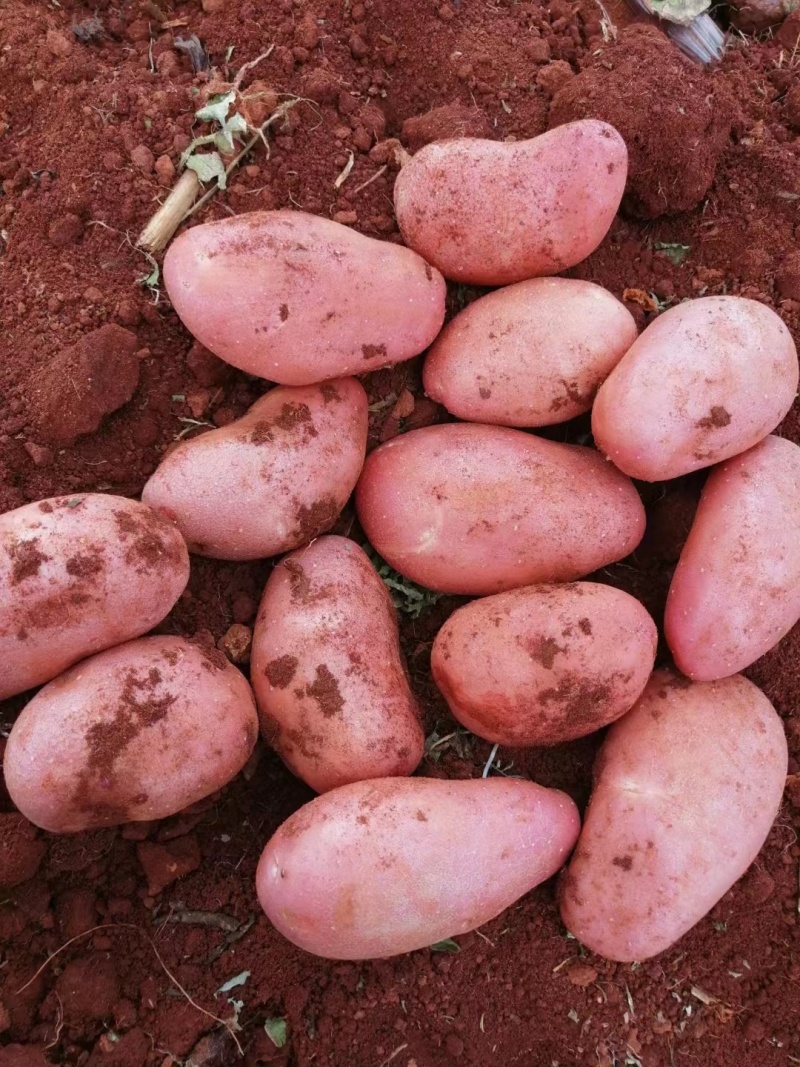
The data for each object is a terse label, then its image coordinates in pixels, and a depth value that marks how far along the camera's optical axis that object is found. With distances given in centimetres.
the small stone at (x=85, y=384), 41
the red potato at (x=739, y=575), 42
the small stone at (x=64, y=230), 43
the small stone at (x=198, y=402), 44
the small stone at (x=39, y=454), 42
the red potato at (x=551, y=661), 40
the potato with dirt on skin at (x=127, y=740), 37
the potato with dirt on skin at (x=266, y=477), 41
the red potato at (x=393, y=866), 37
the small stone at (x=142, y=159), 43
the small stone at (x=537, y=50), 47
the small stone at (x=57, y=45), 45
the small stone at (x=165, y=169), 43
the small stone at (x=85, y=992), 40
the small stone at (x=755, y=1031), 44
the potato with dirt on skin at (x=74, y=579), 37
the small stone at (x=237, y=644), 43
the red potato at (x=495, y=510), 43
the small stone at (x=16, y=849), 39
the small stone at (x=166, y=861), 41
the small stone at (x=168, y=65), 45
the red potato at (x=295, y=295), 40
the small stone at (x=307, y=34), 45
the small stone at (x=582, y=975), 44
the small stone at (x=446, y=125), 45
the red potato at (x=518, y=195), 42
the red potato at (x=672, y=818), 41
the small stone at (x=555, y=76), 46
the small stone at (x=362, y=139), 45
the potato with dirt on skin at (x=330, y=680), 41
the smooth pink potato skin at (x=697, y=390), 41
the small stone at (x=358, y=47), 46
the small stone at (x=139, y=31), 46
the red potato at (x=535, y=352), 43
